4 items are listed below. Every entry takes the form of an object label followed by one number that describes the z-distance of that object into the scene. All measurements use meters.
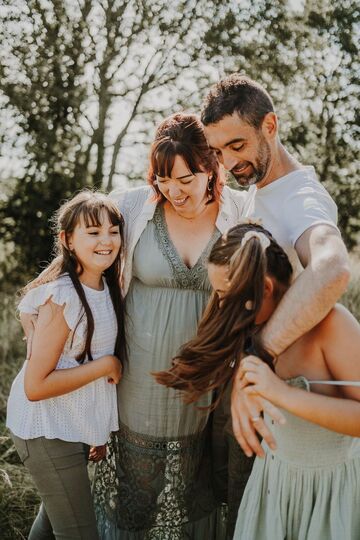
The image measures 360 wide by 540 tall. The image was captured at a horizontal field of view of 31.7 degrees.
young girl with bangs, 2.37
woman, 2.67
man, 1.77
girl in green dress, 1.84
